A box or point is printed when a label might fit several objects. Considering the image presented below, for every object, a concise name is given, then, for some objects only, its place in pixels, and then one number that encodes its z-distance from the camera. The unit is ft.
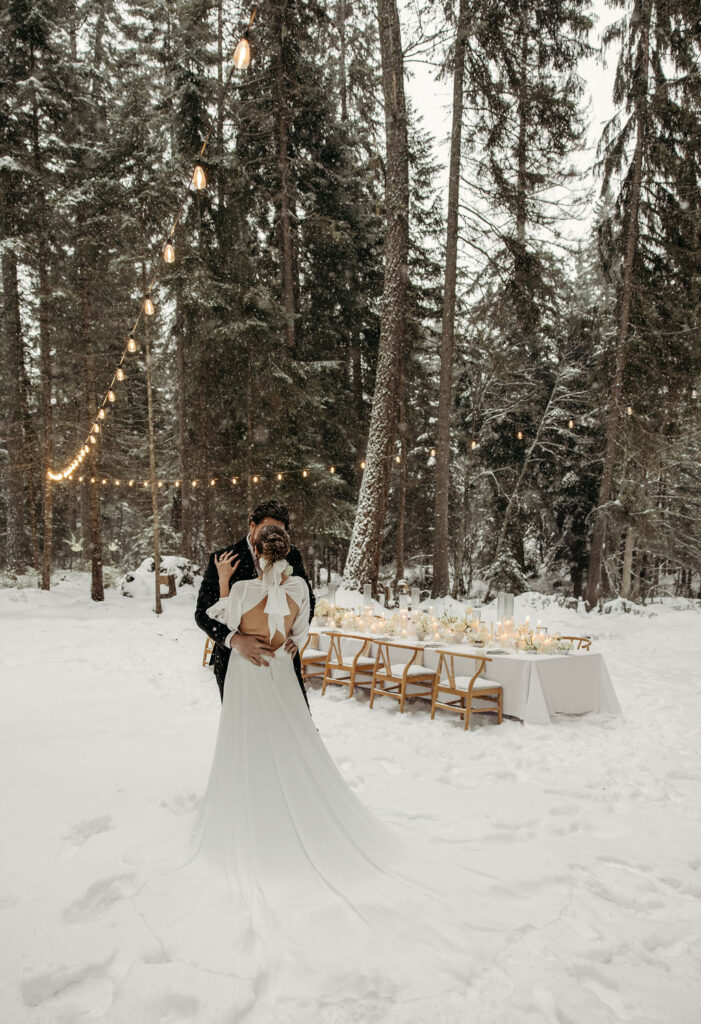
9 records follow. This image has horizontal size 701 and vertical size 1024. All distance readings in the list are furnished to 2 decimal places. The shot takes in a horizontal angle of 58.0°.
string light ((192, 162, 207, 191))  20.97
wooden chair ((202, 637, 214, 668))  31.77
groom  11.14
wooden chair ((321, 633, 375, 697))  26.43
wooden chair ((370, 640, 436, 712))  24.54
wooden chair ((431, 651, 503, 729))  22.27
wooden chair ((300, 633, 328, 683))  28.12
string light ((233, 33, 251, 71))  16.33
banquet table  22.36
